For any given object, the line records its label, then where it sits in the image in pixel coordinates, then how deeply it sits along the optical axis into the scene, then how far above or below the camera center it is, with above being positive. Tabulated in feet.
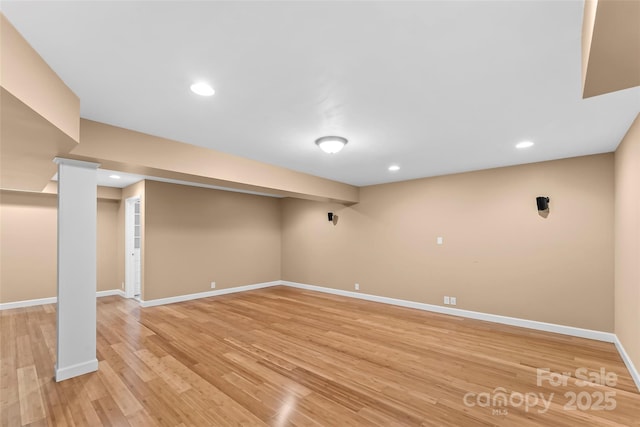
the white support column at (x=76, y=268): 9.02 -1.77
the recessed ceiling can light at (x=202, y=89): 6.74 +3.13
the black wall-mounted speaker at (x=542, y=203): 13.33 +0.58
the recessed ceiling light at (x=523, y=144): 11.02 +2.84
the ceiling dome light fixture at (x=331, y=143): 10.23 +2.65
